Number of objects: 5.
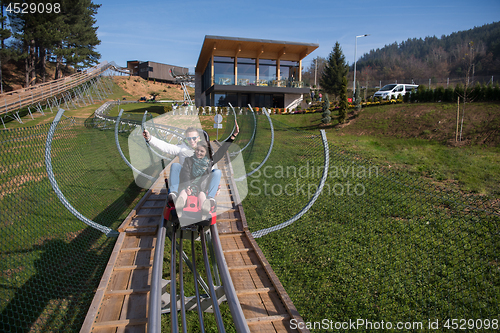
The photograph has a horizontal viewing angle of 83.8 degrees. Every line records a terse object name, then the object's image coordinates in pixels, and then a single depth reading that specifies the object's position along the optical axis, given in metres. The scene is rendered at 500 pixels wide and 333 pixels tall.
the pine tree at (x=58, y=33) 25.83
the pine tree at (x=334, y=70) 35.33
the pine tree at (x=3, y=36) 24.36
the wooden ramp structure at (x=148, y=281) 2.90
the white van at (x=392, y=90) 24.13
